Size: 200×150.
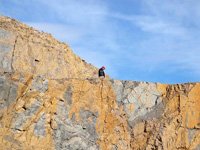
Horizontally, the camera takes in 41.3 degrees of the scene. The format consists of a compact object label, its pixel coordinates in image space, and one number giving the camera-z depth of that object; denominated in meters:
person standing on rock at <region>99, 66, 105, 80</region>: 22.07
